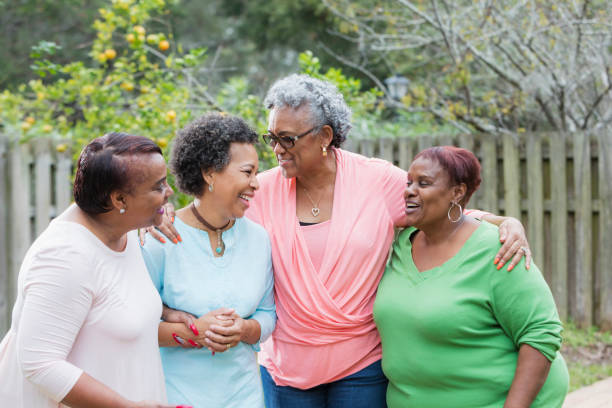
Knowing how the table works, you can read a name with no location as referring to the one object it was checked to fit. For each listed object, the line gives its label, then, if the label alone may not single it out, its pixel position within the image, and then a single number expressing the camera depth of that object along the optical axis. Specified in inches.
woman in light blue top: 96.7
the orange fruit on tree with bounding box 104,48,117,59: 214.2
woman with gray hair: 108.8
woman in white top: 73.5
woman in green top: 94.8
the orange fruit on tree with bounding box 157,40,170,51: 207.3
